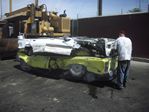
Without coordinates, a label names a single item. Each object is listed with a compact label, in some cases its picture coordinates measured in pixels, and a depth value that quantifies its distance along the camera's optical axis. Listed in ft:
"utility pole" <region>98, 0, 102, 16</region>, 31.52
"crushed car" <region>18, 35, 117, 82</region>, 13.14
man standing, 12.56
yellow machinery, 19.53
